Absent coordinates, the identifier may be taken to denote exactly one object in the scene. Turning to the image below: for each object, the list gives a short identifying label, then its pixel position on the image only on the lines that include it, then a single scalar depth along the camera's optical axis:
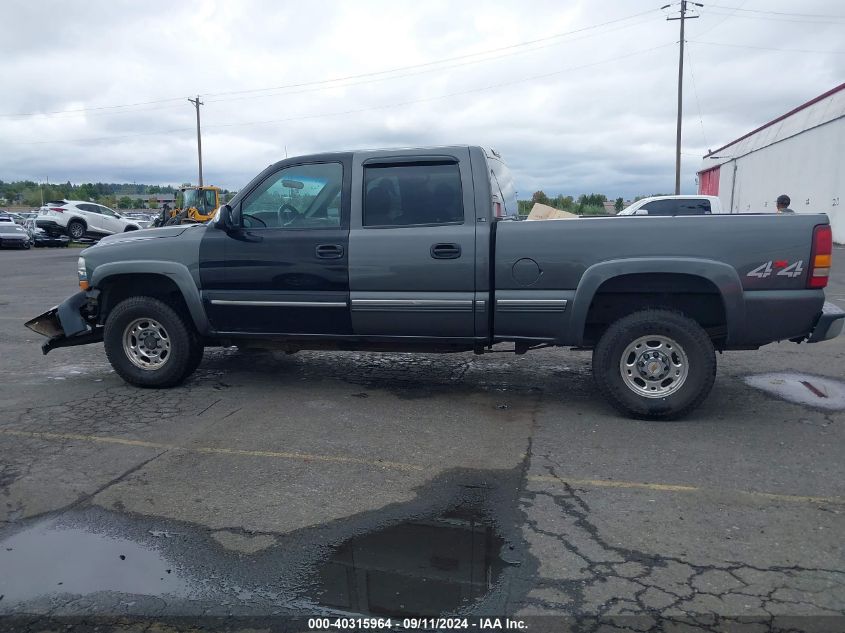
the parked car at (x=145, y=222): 33.91
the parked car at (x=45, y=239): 29.52
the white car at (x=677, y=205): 12.63
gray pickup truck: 5.04
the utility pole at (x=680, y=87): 32.89
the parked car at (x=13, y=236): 28.08
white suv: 28.62
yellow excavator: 30.33
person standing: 10.37
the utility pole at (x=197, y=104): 52.50
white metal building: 27.67
